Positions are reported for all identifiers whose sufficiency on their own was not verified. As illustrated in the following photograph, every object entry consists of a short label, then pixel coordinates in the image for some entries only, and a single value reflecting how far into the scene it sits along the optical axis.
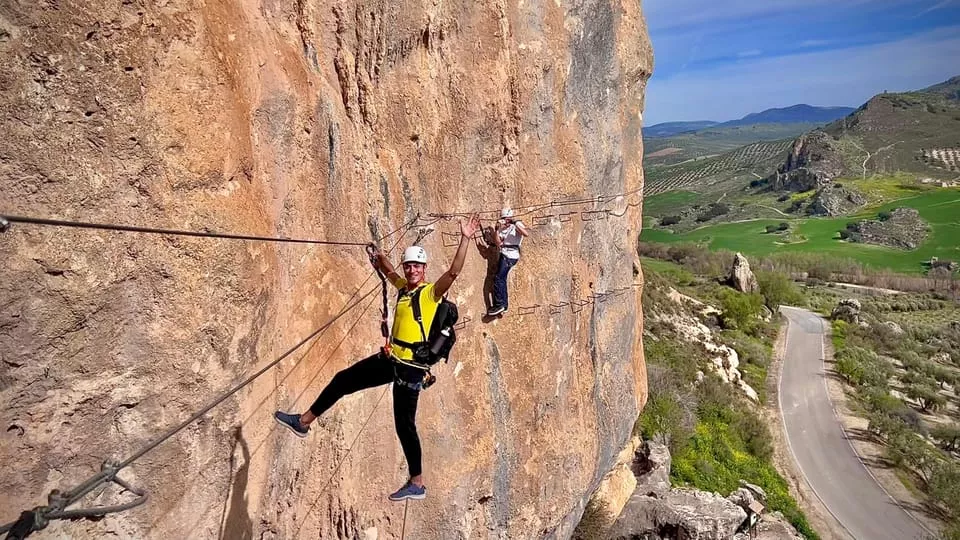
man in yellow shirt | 4.90
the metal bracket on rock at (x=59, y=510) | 2.91
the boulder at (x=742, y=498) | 16.62
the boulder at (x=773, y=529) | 16.30
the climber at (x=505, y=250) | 7.31
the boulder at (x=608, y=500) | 12.66
